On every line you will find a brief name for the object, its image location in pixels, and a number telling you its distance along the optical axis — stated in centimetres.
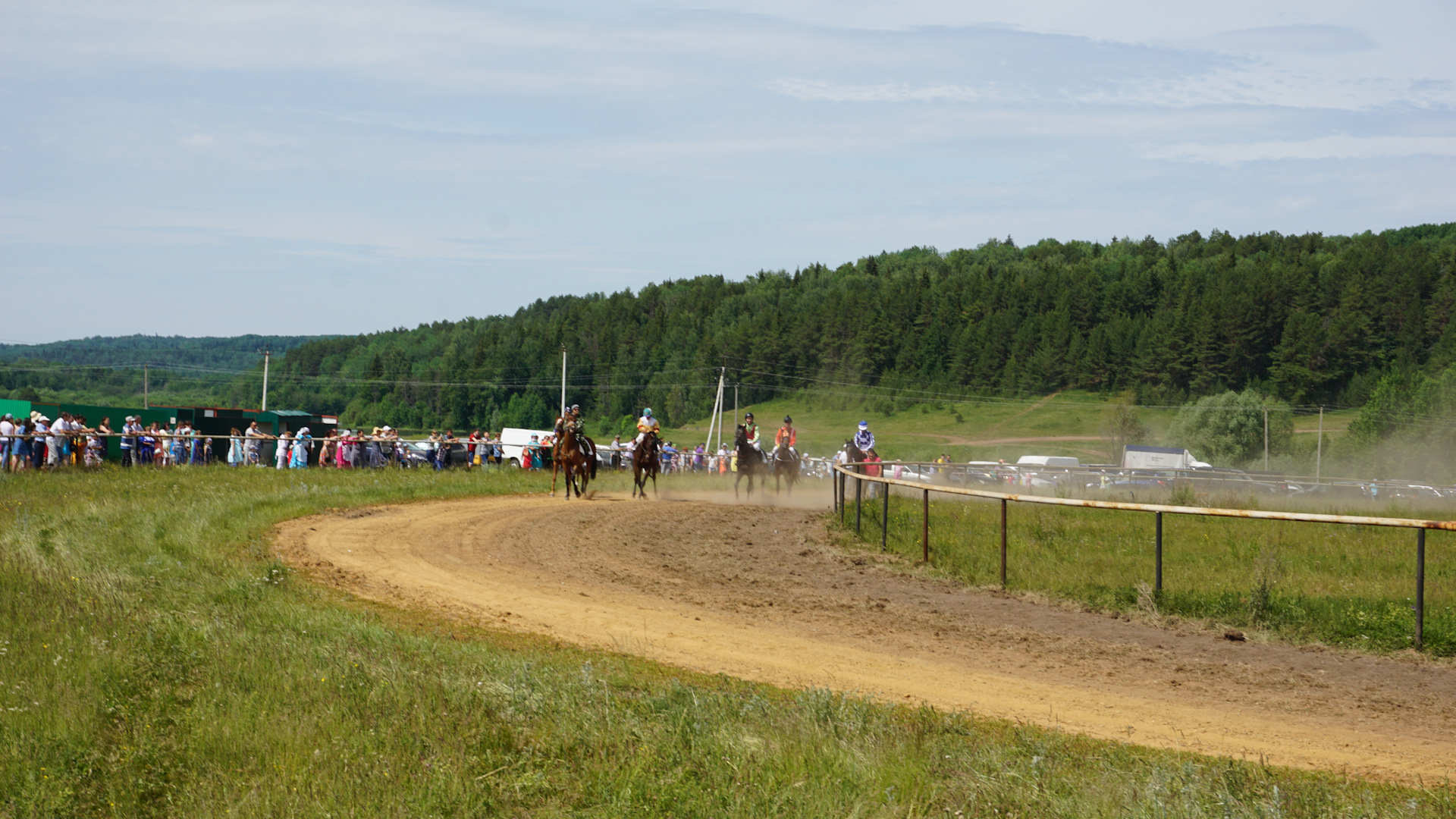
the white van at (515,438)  5865
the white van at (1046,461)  5925
